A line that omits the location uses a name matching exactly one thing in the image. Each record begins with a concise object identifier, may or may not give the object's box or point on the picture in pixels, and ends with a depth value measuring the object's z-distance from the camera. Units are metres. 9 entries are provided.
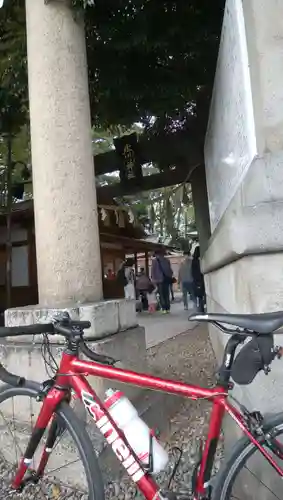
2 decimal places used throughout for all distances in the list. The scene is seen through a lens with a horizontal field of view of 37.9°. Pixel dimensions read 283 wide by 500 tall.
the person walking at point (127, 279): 12.37
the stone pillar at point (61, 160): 2.64
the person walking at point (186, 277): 10.69
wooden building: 11.34
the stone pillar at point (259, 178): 1.86
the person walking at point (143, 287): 12.45
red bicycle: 1.52
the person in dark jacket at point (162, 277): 10.94
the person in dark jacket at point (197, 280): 9.54
